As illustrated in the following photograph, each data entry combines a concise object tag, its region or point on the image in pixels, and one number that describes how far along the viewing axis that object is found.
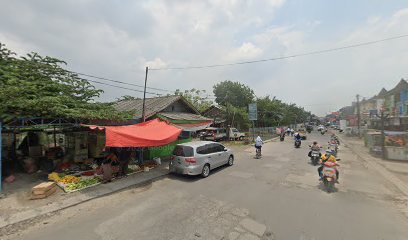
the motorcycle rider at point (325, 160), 8.39
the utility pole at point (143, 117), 13.97
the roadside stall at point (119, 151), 8.66
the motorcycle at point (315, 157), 12.66
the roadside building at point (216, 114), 28.88
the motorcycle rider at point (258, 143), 15.13
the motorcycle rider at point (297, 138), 20.31
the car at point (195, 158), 9.51
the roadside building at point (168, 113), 14.29
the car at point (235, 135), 27.16
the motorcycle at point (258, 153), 15.23
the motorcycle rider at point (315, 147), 12.78
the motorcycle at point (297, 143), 20.27
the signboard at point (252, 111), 25.30
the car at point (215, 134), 25.57
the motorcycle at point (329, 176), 7.85
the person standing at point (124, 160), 10.25
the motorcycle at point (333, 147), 14.19
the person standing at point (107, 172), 9.09
